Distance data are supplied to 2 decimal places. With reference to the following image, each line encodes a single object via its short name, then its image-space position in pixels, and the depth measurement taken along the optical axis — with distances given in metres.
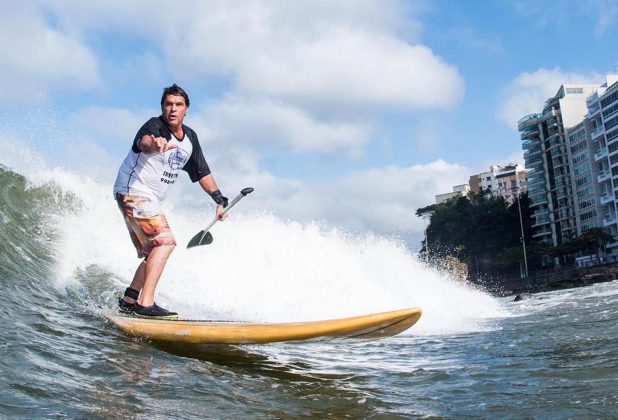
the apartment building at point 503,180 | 142.88
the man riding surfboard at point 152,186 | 4.90
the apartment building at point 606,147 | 76.38
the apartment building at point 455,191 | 166.75
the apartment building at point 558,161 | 86.25
